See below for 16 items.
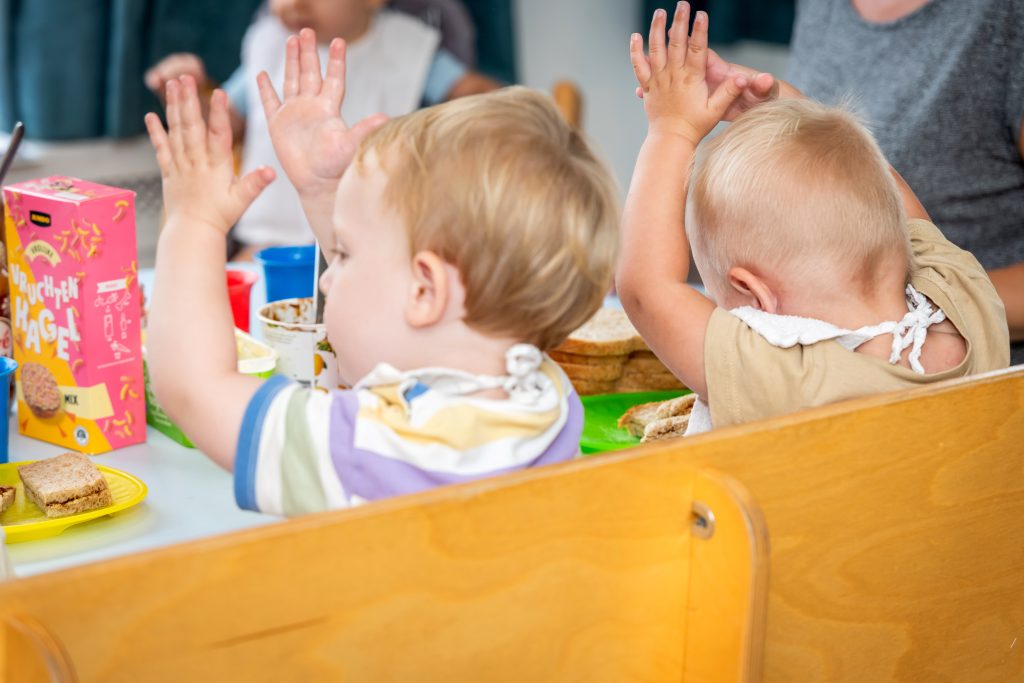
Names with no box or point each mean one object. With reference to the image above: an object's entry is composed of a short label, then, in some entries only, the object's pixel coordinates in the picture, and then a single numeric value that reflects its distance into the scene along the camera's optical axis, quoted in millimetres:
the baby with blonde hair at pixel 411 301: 1560
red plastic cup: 2034
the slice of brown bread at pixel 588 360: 2037
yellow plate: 1695
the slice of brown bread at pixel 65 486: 1715
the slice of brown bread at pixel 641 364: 2061
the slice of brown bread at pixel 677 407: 1910
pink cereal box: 1811
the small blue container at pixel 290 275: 2015
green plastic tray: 1890
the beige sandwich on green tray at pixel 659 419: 1877
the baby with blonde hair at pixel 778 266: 1724
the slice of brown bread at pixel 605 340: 2018
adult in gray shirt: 2198
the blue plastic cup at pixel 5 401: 1781
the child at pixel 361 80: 3705
